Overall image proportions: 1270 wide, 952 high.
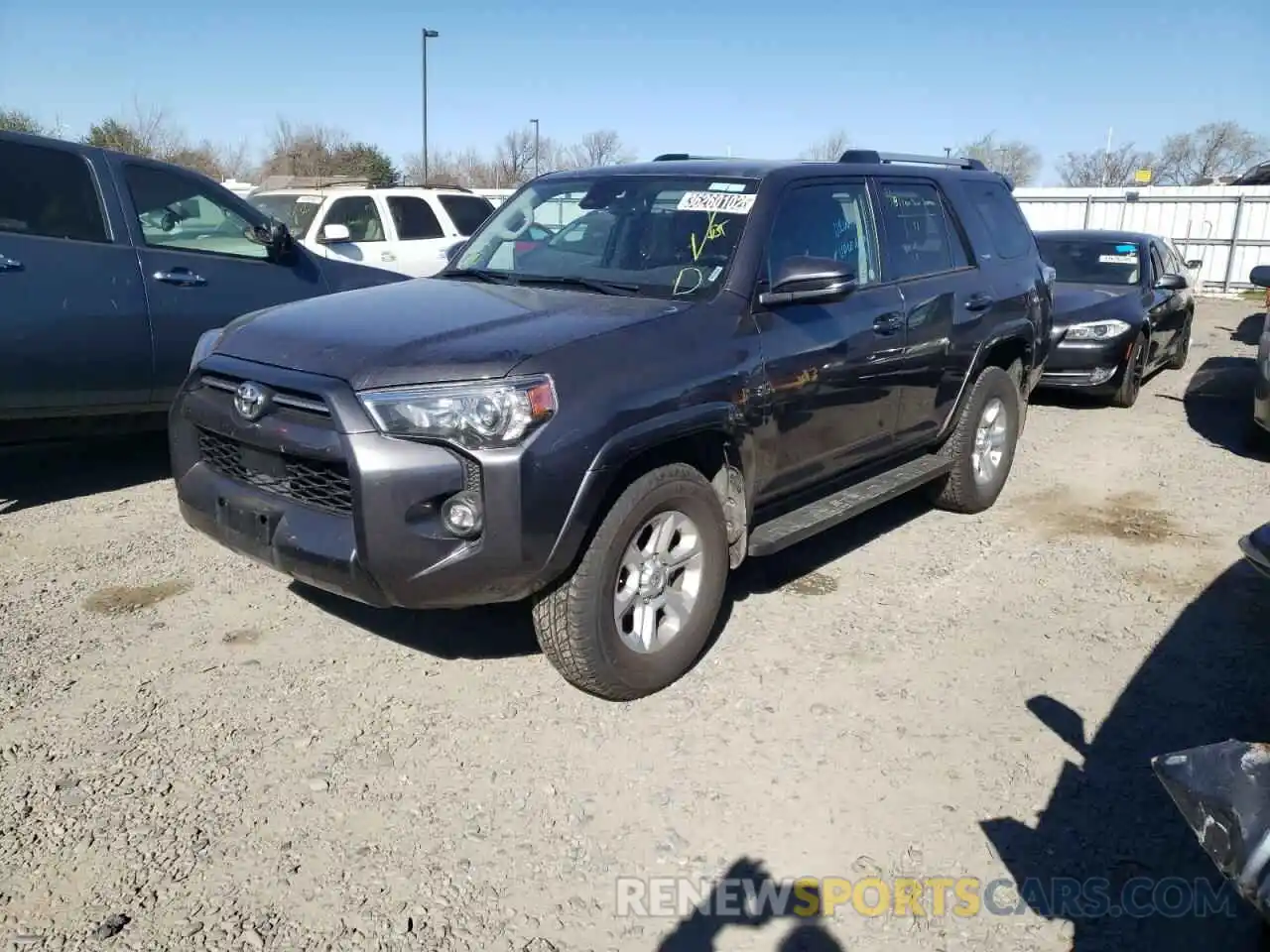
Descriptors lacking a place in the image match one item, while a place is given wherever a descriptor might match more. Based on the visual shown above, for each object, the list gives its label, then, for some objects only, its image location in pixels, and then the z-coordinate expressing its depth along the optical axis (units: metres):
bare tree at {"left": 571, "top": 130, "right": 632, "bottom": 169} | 58.28
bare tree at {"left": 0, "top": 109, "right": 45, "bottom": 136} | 26.59
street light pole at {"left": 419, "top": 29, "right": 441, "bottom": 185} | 29.21
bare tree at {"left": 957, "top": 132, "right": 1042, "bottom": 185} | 53.91
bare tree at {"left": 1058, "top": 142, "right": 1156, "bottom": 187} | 58.34
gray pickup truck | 5.05
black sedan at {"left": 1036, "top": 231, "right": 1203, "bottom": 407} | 9.12
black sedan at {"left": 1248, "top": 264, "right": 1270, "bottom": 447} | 6.96
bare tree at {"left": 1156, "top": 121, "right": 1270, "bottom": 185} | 59.91
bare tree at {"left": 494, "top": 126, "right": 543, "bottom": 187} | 57.69
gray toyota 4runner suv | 3.06
